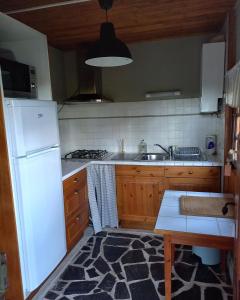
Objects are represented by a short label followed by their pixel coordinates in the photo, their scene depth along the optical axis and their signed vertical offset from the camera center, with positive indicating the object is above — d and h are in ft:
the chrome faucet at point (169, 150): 9.94 -1.46
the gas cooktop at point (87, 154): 10.11 -1.47
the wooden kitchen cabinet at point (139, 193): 9.16 -2.93
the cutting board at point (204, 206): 5.60 -2.27
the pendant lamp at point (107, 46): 4.98 +1.51
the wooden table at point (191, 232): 4.83 -2.36
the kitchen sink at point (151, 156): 10.02 -1.65
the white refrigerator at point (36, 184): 5.63 -1.58
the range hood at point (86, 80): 9.82 +1.61
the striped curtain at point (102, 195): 9.47 -2.99
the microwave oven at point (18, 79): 5.88 +1.14
